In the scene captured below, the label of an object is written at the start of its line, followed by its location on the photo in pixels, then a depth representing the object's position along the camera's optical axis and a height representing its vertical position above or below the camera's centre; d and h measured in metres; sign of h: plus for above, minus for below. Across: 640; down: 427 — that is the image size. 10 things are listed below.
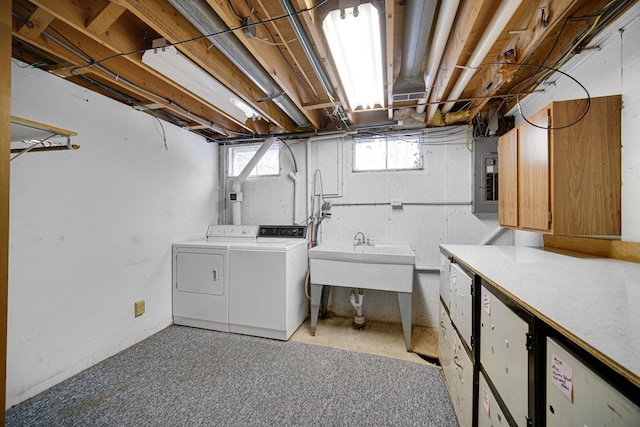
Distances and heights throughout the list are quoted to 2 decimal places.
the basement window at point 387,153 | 2.85 +0.74
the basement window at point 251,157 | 3.31 +0.76
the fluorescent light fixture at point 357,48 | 1.26 +1.02
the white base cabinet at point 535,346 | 0.53 -0.39
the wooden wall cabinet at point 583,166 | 1.36 +0.27
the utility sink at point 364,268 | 2.30 -0.53
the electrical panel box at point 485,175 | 2.44 +0.40
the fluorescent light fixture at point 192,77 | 1.58 +1.01
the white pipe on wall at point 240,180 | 3.07 +0.45
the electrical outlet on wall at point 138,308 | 2.36 -0.92
